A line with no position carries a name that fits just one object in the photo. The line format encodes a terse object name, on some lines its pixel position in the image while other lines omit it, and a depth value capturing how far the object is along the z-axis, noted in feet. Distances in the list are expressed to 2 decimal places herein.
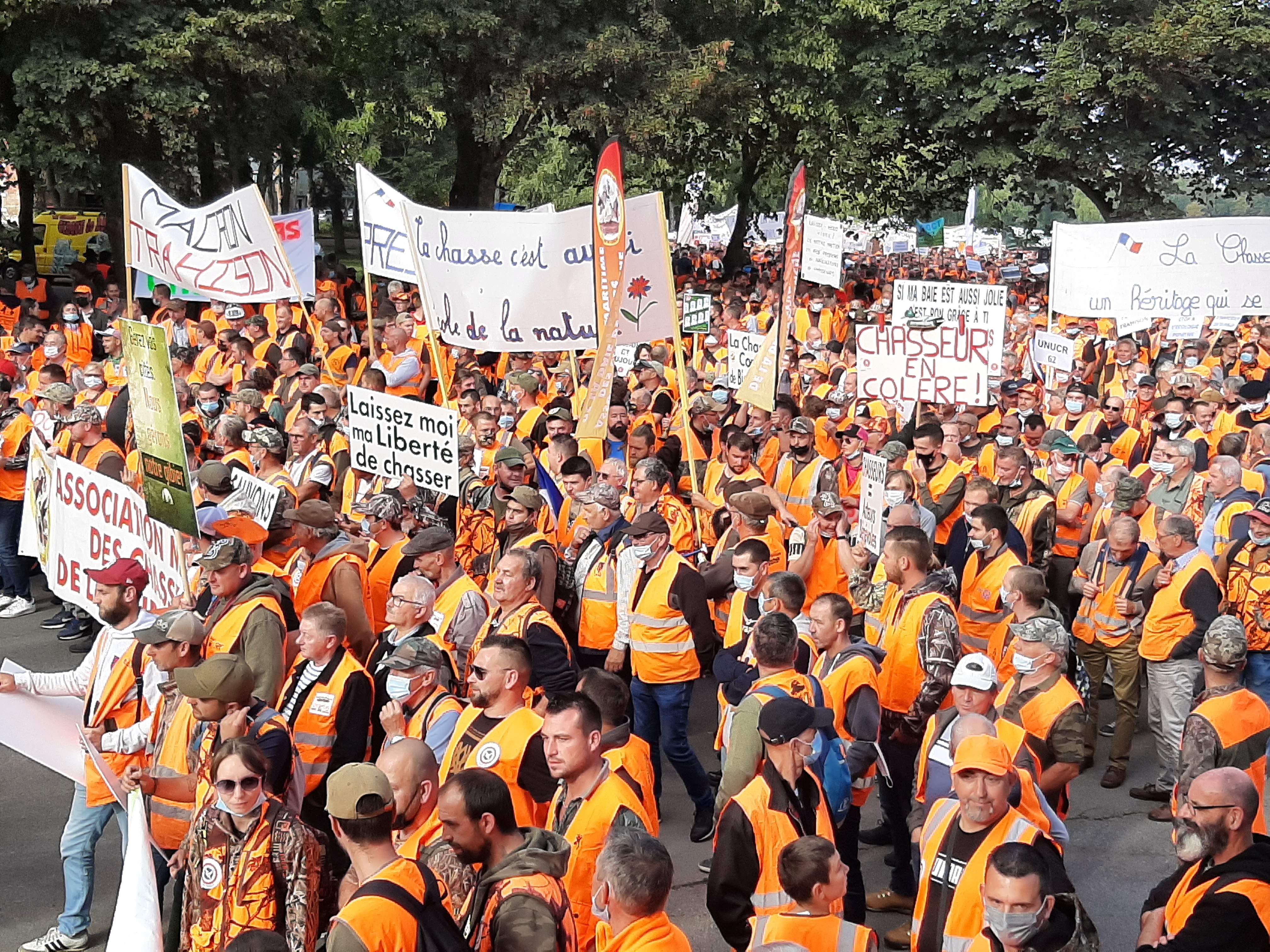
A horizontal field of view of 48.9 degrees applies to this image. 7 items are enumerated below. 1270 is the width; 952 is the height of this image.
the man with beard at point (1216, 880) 15.05
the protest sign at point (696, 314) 50.67
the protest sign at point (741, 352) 42.68
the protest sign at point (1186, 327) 47.14
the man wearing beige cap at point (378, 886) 12.88
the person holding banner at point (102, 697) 19.77
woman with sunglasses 15.49
